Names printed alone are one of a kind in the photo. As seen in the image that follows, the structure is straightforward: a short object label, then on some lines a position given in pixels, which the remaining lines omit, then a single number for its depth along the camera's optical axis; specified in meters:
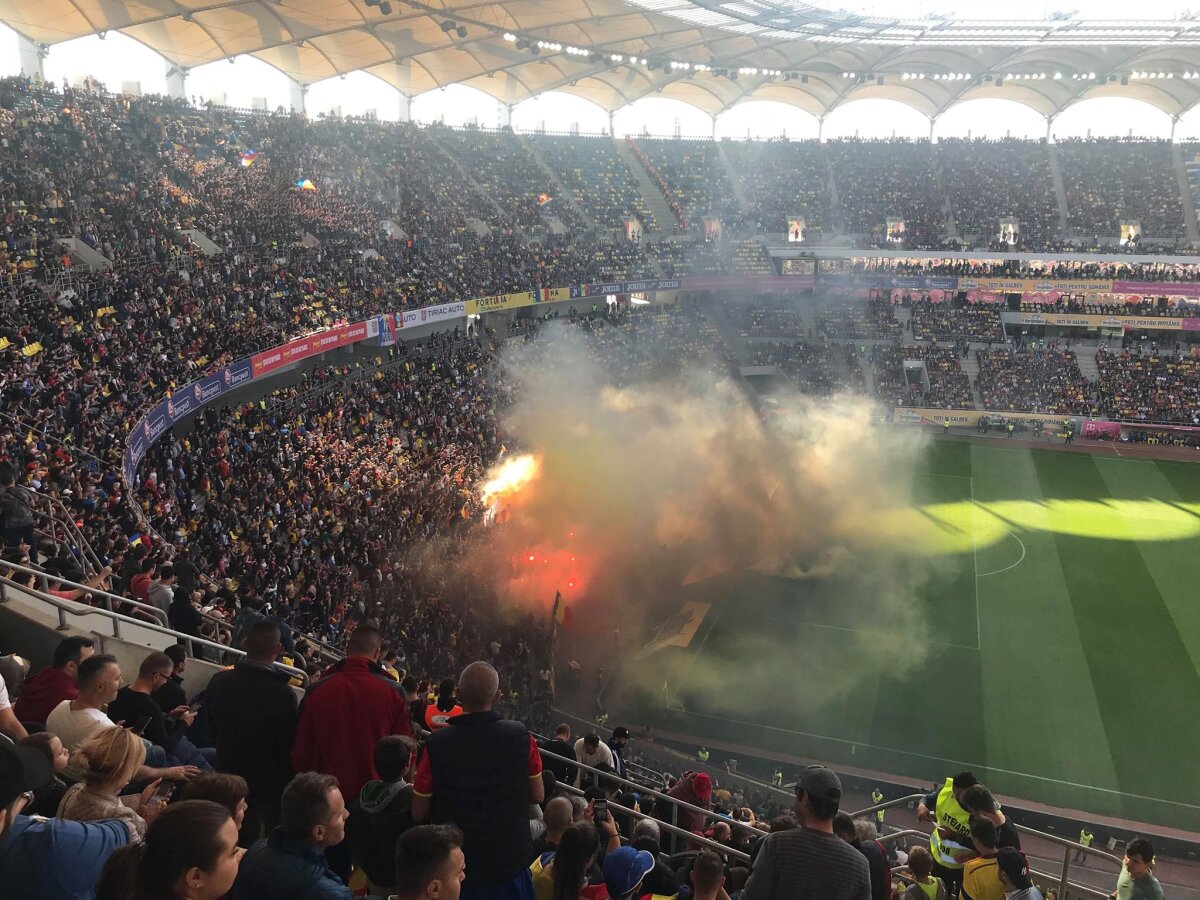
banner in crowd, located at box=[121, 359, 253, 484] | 15.43
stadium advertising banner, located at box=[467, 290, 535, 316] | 36.00
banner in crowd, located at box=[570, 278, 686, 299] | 42.38
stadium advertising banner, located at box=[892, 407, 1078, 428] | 41.00
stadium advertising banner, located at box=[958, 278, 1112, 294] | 45.66
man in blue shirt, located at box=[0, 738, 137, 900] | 2.90
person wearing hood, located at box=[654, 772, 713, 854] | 7.32
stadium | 4.43
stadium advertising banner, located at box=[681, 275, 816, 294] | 48.41
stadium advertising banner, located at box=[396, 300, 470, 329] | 31.30
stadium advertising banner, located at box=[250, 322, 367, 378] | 22.53
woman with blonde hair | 3.30
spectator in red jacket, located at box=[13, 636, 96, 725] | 4.87
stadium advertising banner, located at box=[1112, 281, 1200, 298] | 44.81
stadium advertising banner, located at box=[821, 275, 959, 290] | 48.03
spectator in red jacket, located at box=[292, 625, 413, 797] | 4.37
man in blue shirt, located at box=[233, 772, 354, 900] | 3.03
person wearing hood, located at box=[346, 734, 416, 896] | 4.01
